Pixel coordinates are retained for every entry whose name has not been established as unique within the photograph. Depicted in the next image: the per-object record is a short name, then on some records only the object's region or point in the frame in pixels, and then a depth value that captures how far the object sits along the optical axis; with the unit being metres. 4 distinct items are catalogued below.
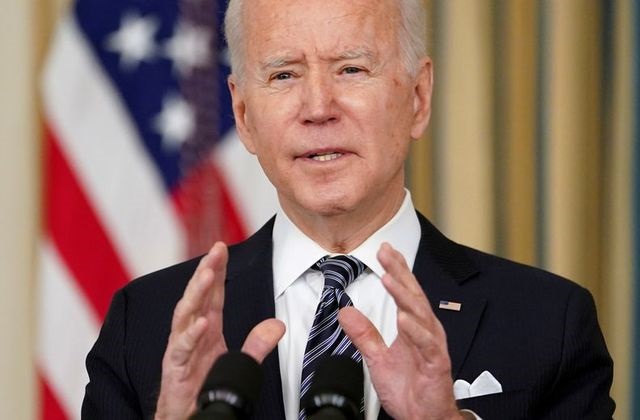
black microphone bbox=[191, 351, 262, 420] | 3.68
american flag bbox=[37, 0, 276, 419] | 4.56
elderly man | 4.09
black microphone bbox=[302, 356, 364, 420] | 3.73
